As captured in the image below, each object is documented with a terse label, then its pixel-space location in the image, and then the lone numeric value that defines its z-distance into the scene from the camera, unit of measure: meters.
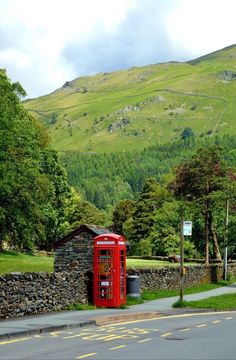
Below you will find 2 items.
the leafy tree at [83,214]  100.57
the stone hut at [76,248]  37.09
